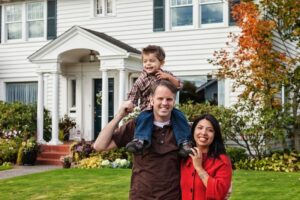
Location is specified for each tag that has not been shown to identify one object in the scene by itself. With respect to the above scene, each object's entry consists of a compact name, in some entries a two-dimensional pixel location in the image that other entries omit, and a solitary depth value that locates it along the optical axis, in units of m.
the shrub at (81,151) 14.18
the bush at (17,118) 16.14
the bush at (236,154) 13.05
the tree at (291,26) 12.74
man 3.19
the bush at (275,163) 12.24
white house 14.96
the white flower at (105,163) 13.04
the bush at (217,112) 13.30
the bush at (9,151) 15.09
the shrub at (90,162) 13.12
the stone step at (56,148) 15.30
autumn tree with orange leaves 12.70
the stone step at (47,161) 14.93
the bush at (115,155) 13.63
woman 3.12
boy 3.18
